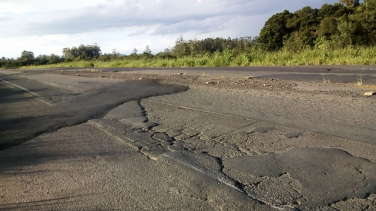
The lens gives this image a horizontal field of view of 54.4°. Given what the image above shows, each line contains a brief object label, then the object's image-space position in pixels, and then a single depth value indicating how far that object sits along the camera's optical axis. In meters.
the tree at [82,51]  114.94
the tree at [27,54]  135.56
